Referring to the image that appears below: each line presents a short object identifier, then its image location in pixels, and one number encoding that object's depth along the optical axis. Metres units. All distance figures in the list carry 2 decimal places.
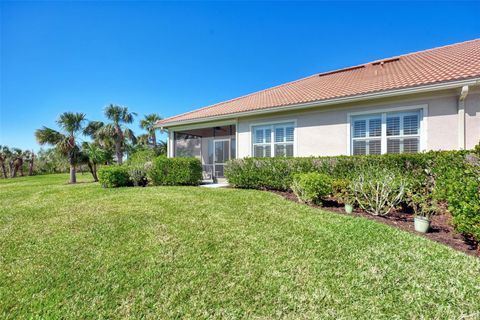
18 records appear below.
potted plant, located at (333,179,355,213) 5.48
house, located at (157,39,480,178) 6.59
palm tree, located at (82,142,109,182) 17.61
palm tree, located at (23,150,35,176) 32.53
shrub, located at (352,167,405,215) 5.15
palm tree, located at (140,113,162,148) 27.08
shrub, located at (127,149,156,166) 11.15
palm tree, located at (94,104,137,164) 23.22
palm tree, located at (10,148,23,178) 31.20
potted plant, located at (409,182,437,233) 4.30
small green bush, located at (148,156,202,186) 10.07
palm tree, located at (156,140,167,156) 25.83
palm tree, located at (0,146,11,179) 29.91
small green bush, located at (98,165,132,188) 10.20
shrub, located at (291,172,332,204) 5.89
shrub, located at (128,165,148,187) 10.60
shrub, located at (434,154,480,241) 3.34
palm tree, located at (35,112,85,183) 16.66
